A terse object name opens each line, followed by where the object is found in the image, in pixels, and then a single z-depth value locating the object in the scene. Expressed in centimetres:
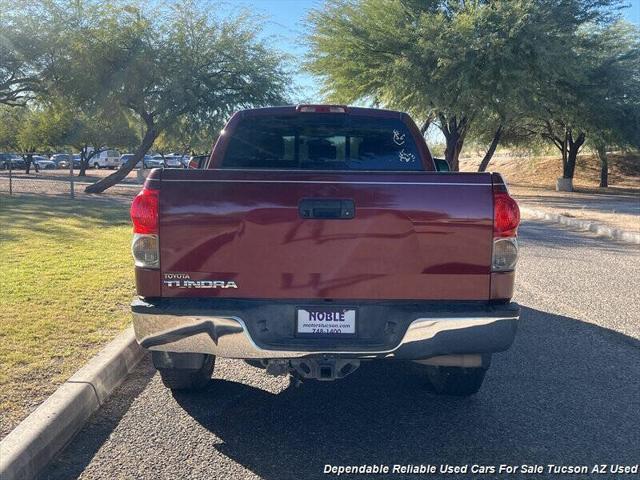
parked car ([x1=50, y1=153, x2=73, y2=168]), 6029
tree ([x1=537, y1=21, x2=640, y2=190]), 2669
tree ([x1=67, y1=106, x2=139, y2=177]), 4019
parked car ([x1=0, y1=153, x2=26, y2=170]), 5201
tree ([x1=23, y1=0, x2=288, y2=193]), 2192
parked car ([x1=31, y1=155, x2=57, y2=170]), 5665
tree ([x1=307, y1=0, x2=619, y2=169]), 2119
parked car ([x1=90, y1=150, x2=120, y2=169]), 6028
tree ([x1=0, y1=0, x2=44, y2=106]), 2033
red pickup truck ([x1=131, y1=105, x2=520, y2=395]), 360
